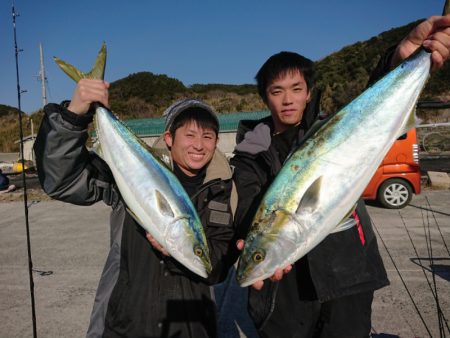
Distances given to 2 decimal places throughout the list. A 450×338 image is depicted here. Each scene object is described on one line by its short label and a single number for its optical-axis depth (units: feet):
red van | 24.47
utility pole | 96.27
